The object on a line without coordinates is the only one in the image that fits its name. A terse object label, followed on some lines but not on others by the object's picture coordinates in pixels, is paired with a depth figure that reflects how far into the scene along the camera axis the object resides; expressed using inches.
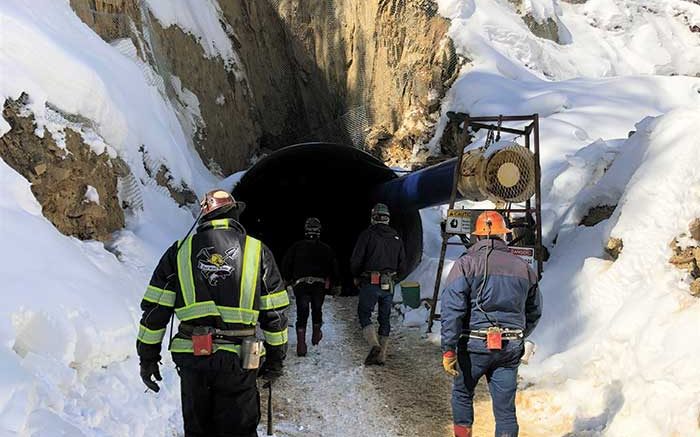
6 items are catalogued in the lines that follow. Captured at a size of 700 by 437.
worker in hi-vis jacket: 141.3
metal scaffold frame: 285.7
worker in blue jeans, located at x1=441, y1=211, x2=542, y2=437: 164.6
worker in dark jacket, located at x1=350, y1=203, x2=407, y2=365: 287.9
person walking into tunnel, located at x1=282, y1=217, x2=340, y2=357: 302.4
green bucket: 359.9
